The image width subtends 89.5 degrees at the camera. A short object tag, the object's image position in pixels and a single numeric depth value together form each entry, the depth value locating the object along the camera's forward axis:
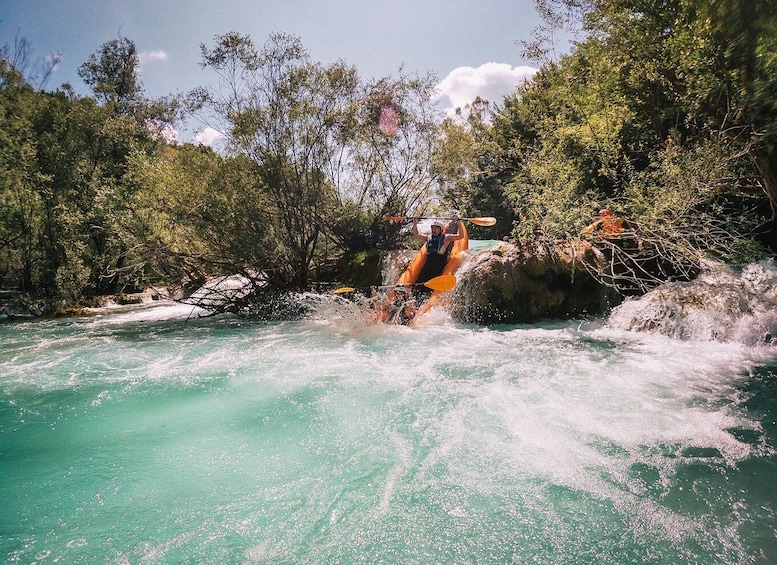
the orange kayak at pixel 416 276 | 6.90
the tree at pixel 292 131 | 8.09
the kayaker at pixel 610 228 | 6.84
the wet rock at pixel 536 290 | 7.16
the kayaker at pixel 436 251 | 7.08
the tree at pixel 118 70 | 20.25
